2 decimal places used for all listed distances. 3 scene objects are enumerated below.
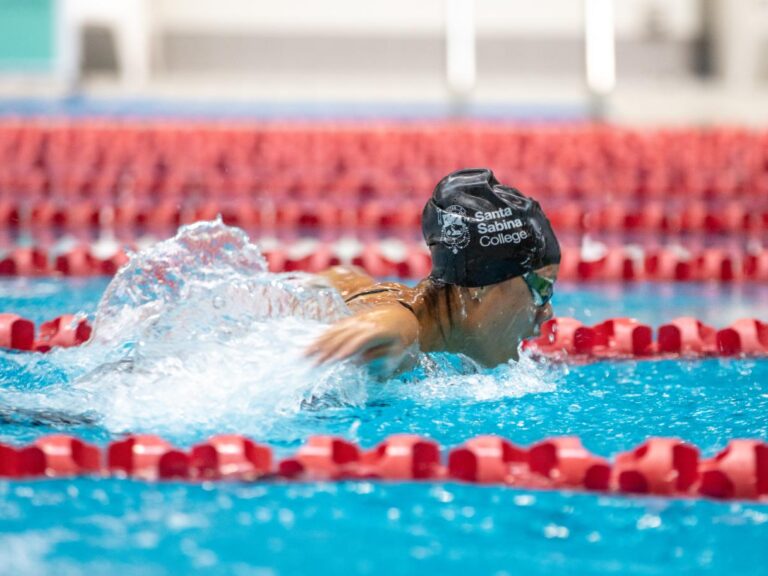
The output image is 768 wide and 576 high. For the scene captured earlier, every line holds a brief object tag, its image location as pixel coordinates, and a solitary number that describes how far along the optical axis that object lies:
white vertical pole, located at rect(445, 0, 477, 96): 27.08
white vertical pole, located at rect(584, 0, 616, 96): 26.81
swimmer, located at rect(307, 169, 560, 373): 6.09
